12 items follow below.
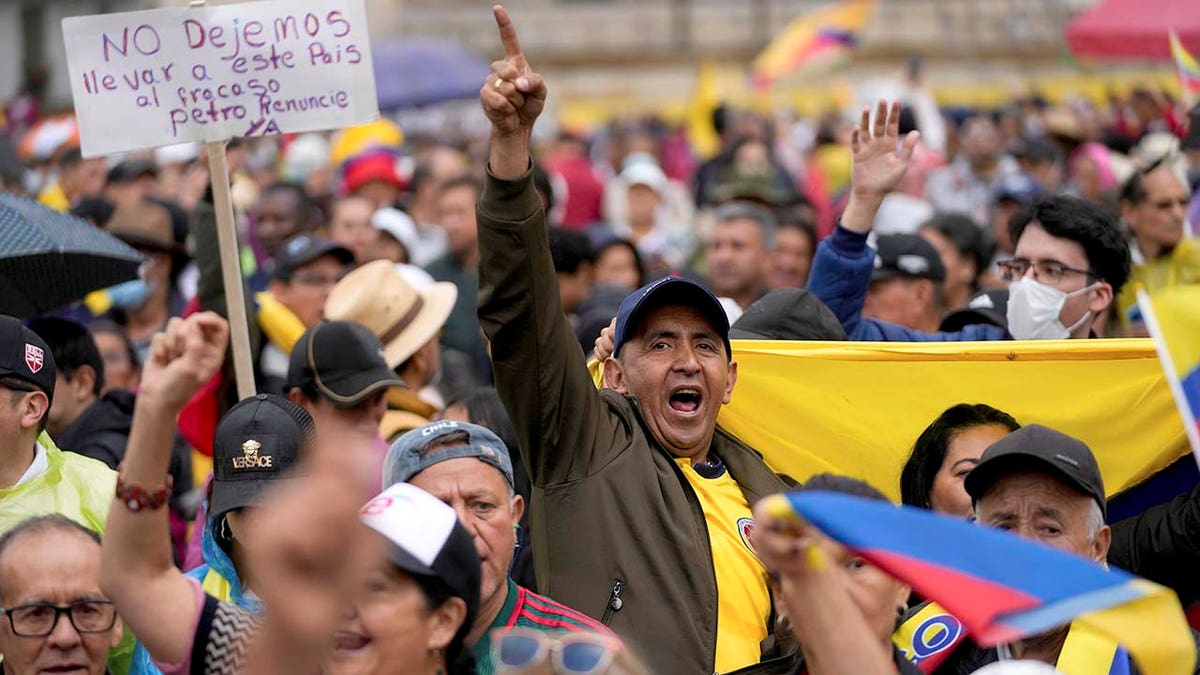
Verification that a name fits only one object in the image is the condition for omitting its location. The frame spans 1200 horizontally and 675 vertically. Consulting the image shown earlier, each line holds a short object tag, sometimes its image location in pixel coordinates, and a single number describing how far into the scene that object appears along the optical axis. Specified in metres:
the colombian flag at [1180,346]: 7.63
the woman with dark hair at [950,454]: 10.02
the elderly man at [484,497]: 8.46
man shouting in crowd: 9.12
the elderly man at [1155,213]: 15.77
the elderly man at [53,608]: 8.27
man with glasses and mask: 12.50
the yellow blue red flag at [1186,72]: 17.06
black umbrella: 12.66
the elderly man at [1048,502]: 8.59
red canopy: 25.31
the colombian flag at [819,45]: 36.66
